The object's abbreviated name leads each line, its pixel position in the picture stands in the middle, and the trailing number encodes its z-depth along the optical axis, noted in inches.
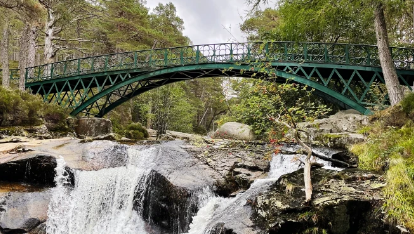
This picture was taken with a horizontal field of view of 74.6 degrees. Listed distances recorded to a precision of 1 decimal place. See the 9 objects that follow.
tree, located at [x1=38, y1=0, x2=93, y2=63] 778.8
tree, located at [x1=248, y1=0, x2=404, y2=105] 407.5
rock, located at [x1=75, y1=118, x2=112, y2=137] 622.2
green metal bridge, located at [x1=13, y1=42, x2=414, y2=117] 521.7
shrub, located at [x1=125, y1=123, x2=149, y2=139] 802.2
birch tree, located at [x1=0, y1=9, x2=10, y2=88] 604.4
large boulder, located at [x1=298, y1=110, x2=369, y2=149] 408.2
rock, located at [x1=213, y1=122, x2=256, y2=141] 643.5
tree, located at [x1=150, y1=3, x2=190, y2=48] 1021.3
